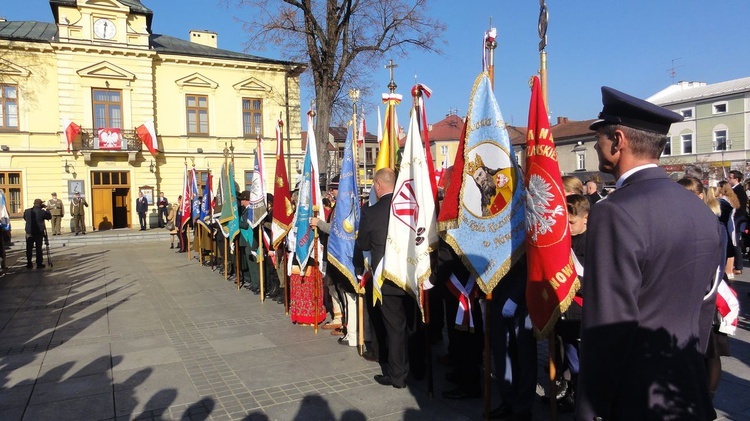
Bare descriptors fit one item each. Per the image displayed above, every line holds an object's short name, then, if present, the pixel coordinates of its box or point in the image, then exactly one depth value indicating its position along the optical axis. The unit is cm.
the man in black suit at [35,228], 1382
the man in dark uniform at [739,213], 844
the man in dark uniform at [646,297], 178
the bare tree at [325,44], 2108
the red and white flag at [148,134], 2909
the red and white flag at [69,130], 2761
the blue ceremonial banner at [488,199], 415
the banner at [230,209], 1035
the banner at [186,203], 1611
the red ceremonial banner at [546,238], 352
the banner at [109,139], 2838
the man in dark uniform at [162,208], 2917
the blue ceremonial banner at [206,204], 1364
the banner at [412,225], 476
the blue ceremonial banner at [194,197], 1502
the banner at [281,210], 793
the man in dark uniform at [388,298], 501
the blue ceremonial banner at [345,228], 620
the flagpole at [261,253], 894
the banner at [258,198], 902
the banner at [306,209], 721
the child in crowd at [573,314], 398
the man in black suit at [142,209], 2817
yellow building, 2781
